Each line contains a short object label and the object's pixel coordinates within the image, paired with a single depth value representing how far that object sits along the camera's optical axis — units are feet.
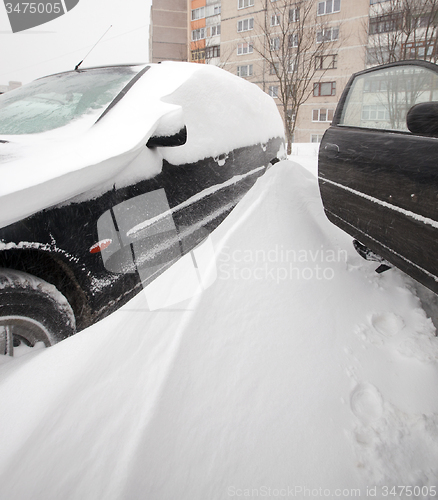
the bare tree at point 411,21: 23.85
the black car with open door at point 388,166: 4.49
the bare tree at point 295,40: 31.68
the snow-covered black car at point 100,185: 3.79
